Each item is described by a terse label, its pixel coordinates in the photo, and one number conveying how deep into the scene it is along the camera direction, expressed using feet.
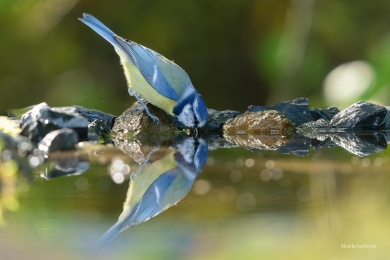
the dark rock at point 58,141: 19.76
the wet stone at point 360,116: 25.40
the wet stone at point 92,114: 25.25
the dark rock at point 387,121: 26.08
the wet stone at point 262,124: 24.80
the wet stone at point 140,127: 24.00
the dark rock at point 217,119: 25.93
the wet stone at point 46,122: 21.55
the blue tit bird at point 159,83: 24.64
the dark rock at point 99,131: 22.93
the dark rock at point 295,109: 26.32
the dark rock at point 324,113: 27.25
